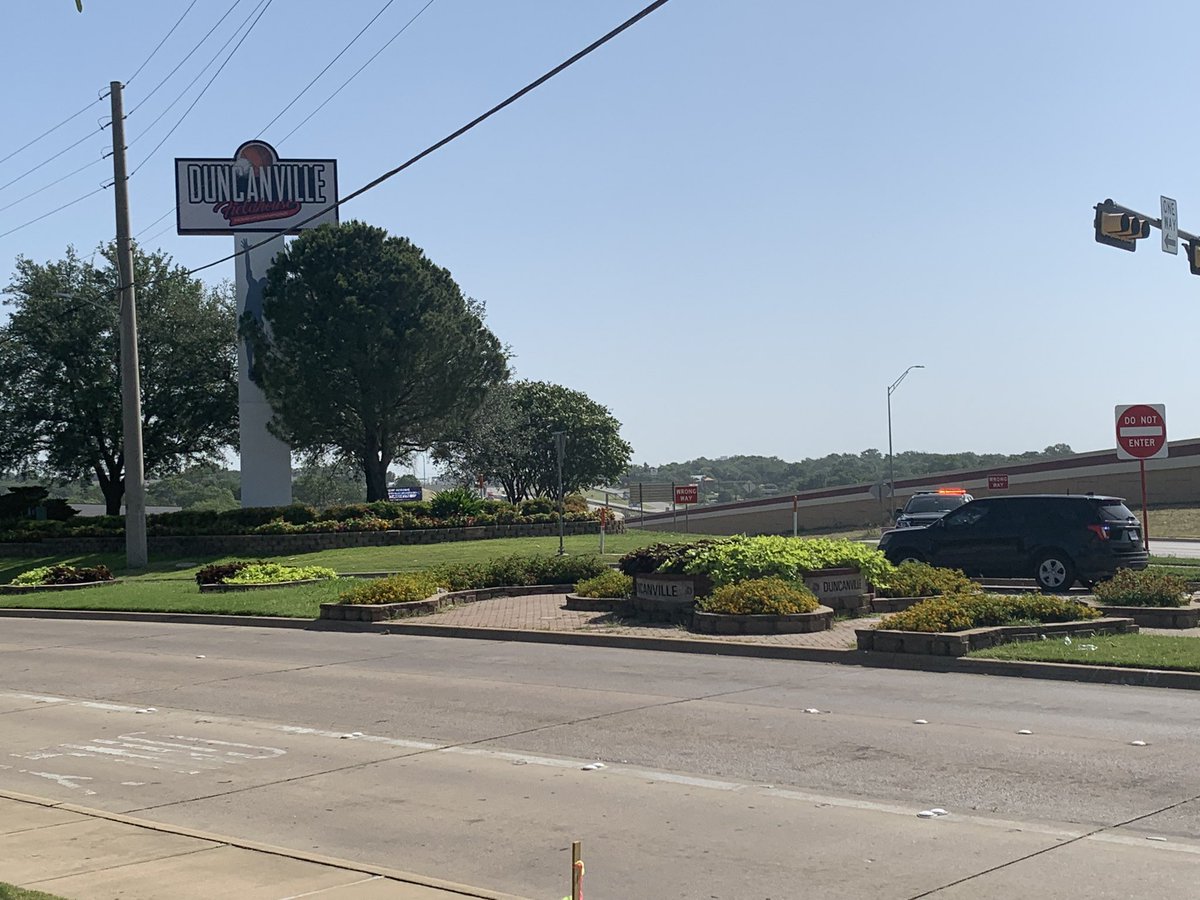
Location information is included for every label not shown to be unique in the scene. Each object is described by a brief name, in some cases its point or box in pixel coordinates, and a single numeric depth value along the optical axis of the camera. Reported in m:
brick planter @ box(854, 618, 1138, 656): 14.23
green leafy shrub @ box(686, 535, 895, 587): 18.34
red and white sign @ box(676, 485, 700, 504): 39.12
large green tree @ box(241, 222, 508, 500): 43.75
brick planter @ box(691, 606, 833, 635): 16.70
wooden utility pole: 32.56
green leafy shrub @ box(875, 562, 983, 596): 18.53
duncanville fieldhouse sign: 49.28
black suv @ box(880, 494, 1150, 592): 21.41
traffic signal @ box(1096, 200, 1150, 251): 23.27
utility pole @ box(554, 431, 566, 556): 29.82
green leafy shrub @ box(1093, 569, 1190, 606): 16.78
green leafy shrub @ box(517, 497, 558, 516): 41.44
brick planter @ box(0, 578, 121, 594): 29.88
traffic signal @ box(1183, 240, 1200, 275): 25.62
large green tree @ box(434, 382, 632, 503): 60.97
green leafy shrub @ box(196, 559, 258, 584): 27.03
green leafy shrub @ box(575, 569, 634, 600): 20.28
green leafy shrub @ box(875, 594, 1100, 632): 14.77
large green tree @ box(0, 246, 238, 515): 46.59
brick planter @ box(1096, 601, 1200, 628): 16.31
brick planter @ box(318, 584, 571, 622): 20.33
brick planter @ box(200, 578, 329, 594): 26.55
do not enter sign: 21.81
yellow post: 4.74
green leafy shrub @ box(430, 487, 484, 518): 40.16
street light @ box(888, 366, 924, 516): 53.34
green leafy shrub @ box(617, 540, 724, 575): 19.00
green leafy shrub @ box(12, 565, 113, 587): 30.22
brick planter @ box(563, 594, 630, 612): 19.92
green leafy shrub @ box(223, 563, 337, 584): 27.36
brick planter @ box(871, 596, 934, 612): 18.72
